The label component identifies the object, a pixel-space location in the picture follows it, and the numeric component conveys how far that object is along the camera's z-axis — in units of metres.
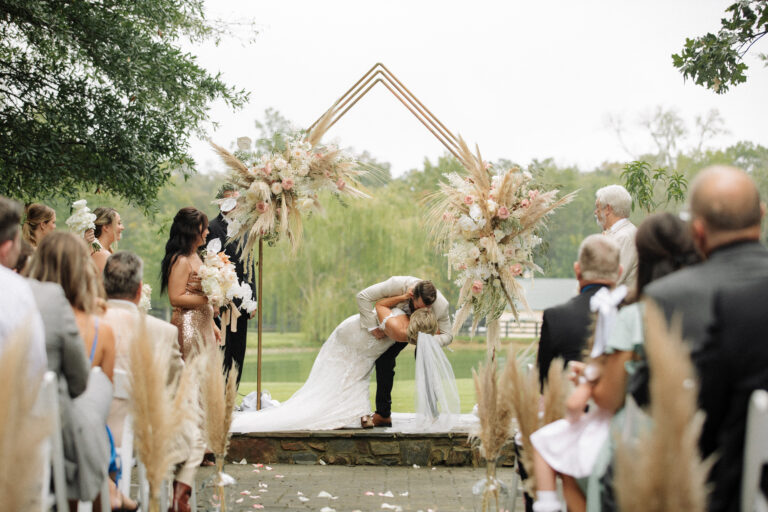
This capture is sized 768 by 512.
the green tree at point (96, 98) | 9.20
